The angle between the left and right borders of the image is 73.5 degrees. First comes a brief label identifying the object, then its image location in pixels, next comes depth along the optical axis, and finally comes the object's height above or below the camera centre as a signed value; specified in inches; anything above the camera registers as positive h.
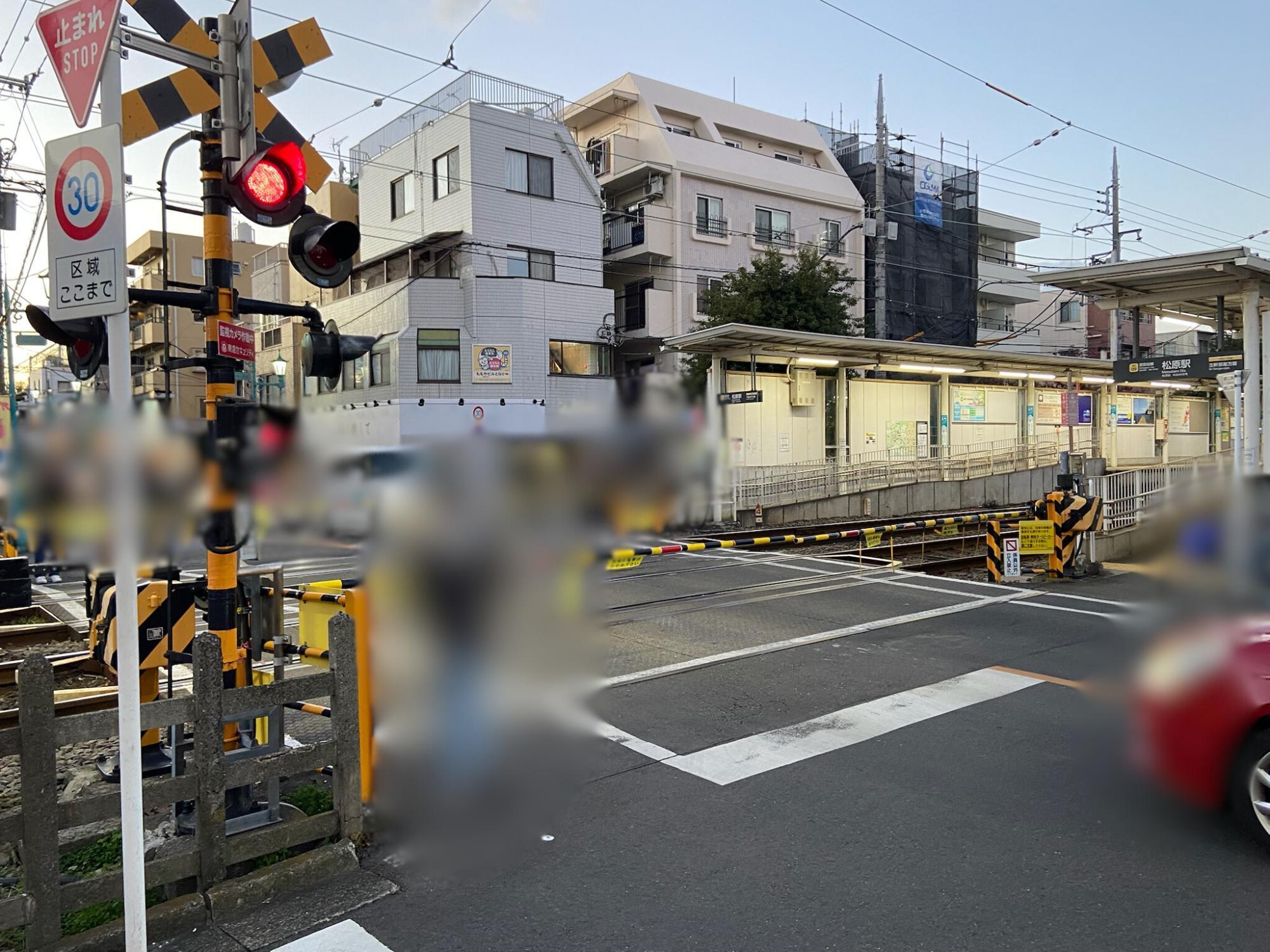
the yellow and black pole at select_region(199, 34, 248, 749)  144.2 +26.3
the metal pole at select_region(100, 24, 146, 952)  98.2 -27.9
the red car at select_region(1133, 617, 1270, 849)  88.2 -30.1
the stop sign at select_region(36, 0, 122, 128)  100.3 +52.2
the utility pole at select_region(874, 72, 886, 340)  1251.2 +348.4
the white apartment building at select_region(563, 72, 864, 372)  1119.0 +375.4
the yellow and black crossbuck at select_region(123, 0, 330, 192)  141.9 +72.3
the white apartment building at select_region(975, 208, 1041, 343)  1740.9 +374.1
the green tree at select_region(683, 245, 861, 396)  952.3 +184.2
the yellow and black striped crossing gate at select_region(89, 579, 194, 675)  169.9 -30.8
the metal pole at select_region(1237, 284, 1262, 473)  499.8 +49.3
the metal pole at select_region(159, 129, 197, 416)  138.2 +42.5
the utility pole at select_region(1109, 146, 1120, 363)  1291.8 +383.4
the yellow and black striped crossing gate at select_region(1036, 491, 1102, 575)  459.8 -36.6
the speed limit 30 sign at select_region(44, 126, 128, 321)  99.0 +29.5
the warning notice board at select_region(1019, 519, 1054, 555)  460.1 -45.3
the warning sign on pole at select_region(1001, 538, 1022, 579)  459.8 -57.0
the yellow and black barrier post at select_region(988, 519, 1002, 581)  467.5 -52.4
